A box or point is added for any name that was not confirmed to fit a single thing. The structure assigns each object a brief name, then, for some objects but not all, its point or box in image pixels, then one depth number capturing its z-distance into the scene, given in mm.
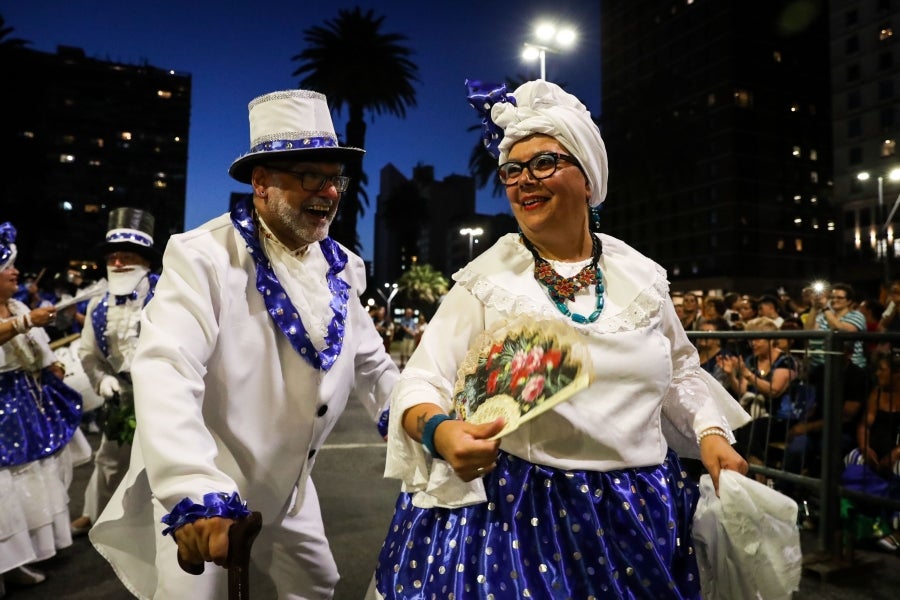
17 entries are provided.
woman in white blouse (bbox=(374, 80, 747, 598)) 1876
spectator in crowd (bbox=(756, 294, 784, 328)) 8734
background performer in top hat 5113
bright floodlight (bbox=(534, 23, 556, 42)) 10719
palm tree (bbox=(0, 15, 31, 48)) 30266
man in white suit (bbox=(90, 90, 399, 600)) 2012
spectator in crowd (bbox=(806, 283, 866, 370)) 7211
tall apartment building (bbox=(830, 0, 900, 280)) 57438
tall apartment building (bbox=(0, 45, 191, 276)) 84000
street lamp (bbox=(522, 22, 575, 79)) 10797
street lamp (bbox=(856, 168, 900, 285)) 16938
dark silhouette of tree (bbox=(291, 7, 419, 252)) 30672
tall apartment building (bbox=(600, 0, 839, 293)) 70188
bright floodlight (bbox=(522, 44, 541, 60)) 11509
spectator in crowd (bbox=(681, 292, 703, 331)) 9394
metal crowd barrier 4469
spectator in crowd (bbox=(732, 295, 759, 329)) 9531
